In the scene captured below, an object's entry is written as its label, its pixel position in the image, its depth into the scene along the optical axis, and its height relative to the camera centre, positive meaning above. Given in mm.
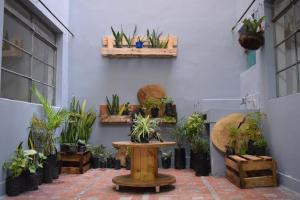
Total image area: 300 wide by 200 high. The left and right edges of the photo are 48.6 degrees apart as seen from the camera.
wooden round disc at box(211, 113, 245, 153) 5355 -123
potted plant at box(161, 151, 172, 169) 6578 -742
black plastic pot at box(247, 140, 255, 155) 4945 -383
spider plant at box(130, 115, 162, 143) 4340 -110
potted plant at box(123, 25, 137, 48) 6959 +1796
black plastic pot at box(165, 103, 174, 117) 6703 +254
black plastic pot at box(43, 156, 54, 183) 4980 -737
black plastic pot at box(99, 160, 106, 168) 6574 -807
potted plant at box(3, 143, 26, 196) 4133 -653
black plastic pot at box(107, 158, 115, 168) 6555 -785
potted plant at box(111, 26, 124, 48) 6922 +1760
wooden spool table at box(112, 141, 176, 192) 4254 -580
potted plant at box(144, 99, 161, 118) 6676 +337
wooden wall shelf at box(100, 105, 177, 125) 6637 +95
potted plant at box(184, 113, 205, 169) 6168 -75
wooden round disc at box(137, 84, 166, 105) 6941 +624
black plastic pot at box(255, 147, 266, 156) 4848 -419
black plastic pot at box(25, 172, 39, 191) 4332 -771
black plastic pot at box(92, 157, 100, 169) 6543 -792
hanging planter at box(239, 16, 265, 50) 5027 +1319
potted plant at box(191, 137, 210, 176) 5598 -566
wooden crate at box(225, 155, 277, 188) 4414 -652
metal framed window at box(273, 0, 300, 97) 4434 +1098
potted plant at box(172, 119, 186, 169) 6520 -598
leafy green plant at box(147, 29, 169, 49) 6957 +1702
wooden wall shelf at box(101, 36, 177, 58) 6801 +1456
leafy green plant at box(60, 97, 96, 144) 6178 -25
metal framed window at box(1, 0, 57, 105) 4715 +1103
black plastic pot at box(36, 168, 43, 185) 4754 -741
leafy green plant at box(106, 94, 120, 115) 6887 +348
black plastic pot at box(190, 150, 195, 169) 6260 -711
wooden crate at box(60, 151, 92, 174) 5836 -709
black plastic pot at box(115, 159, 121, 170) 6445 -802
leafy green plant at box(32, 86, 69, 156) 5137 -32
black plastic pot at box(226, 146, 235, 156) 5154 -444
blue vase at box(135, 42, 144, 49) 6858 +1603
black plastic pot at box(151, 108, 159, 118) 6672 +213
